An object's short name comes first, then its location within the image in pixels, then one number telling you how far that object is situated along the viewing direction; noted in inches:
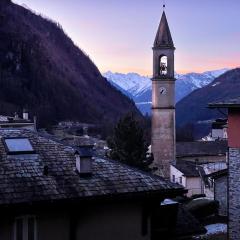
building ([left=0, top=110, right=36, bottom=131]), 1207.2
